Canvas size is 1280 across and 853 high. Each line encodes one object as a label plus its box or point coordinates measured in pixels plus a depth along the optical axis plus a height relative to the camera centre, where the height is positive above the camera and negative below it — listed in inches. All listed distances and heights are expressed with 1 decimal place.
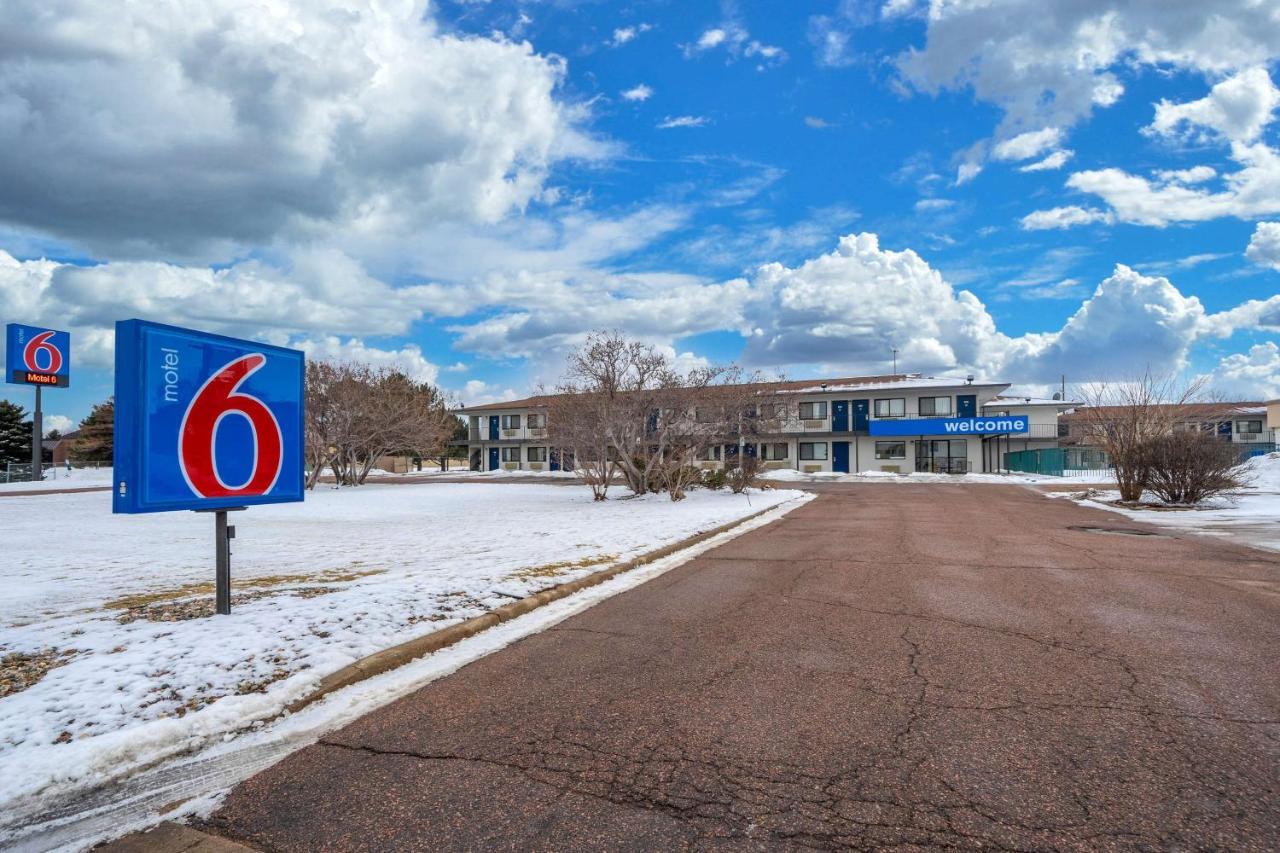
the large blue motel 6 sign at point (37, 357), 1537.9 +205.6
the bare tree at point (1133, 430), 872.9 +20.4
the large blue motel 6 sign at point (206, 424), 215.8 +8.9
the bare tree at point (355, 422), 1242.0 +51.4
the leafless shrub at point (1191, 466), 807.1 -22.1
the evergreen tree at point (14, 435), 2492.9 +64.8
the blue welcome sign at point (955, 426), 1873.8 +55.1
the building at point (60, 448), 3192.4 +25.7
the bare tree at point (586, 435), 954.7 +19.2
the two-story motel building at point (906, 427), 1989.4 +57.6
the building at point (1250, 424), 2126.0 +66.4
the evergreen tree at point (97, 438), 2524.6 +52.9
